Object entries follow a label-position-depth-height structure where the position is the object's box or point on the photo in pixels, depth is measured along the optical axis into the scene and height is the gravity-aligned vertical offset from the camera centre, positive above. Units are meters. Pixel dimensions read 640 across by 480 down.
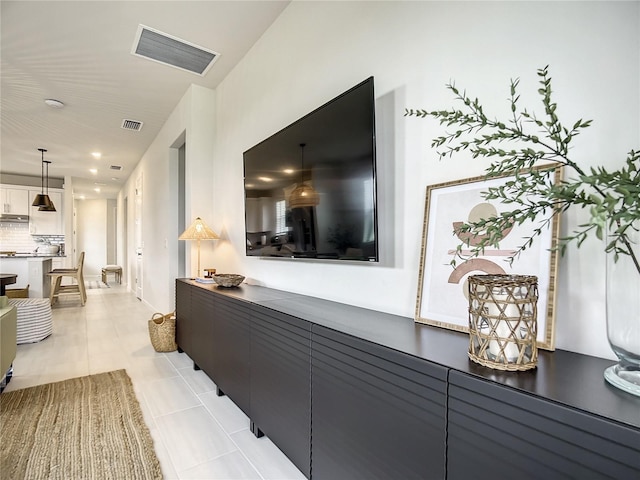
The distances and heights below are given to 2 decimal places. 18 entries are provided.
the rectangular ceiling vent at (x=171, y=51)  2.77 +1.65
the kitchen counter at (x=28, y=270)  5.02 -0.56
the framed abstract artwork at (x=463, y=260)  1.00 -0.08
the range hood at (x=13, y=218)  7.27 +0.35
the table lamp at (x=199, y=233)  3.20 +0.02
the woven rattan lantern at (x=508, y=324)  0.83 -0.22
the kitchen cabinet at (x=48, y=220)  7.62 +0.32
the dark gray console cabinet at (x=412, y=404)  0.65 -0.45
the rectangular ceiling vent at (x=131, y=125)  4.62 +1.57
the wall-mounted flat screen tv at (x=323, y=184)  1.53 +0.29
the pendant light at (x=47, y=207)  6.53 +0.53
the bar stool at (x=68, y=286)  5.91 -0.95
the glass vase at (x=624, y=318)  0.73 -0.18
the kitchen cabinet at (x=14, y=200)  7.22 +0.73
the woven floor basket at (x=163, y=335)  3.28 -1.00
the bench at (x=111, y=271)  8.82 -0.99
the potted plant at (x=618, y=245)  0.61 -0.02
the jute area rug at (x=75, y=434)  1.56 -1.12
